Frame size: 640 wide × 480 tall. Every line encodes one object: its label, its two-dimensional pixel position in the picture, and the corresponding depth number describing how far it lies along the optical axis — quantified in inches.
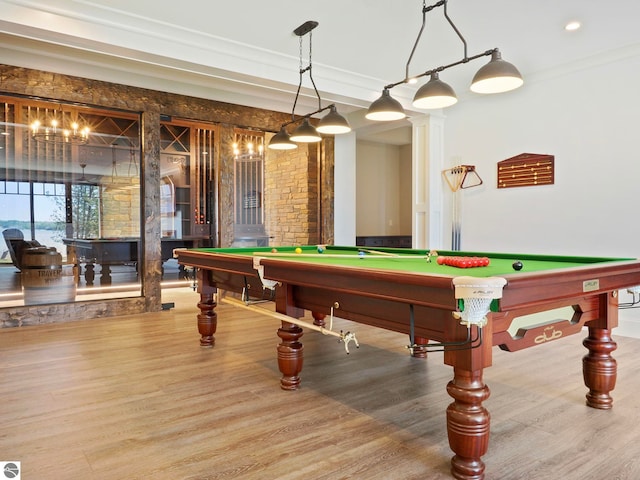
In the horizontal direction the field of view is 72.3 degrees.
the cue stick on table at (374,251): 133.6
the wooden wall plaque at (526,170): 198.5
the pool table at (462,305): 68.2
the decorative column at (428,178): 243.0
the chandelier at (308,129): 143.2
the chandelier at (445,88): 98.7
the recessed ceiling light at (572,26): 153.6
